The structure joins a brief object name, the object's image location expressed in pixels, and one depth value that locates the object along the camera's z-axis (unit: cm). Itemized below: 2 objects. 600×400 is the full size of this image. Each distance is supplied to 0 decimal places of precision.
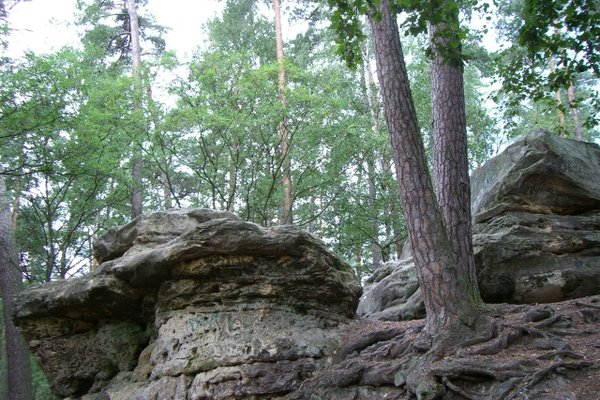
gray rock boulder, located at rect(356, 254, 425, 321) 740
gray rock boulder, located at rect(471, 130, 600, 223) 742
